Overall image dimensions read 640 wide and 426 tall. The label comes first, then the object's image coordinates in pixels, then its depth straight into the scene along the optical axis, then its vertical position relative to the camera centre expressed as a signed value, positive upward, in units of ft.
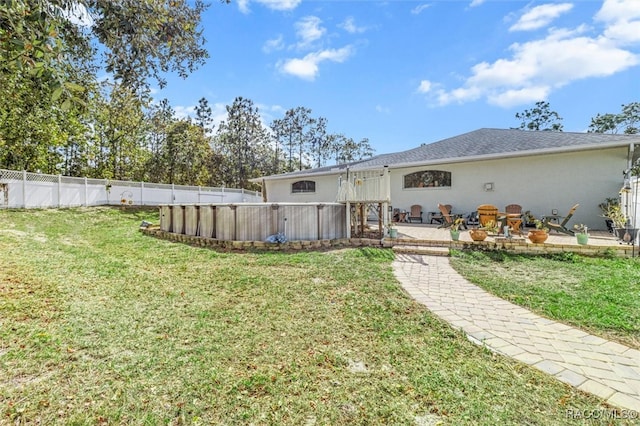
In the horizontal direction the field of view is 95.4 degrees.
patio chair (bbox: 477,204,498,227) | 27.84 -0.43
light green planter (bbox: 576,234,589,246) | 21.50 -2.21
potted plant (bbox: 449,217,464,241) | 24.75 -2.08
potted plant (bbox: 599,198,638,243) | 21.90 -0.95
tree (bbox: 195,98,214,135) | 103.76 +34.03
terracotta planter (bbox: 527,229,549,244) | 22.24 -2.05
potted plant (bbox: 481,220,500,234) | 24.92 -1.55
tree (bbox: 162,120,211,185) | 78.12 +16.86
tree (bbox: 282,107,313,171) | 115.65 +32.05
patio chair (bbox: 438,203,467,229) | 32.09 -1.09
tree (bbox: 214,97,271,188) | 101.76 +24.01
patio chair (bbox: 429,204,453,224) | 38.10 -0.85
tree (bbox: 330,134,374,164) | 126.72 +27.22
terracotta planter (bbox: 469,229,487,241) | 23.56 -2.06
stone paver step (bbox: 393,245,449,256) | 23.17 -3.29
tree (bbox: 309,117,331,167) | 120.88 +28.76
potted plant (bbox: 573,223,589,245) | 21.50 -2.14
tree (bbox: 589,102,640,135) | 100.17 +31.34
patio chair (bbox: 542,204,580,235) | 26.25 -1.72
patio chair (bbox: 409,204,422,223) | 41.34 -0.45
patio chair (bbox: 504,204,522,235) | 26.12 -1.15
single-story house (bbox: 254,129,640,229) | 29.40 +4.44
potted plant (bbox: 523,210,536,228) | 31.00 -1.02
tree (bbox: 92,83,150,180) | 75.05 +16.81
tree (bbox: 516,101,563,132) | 107.24 +34.42
